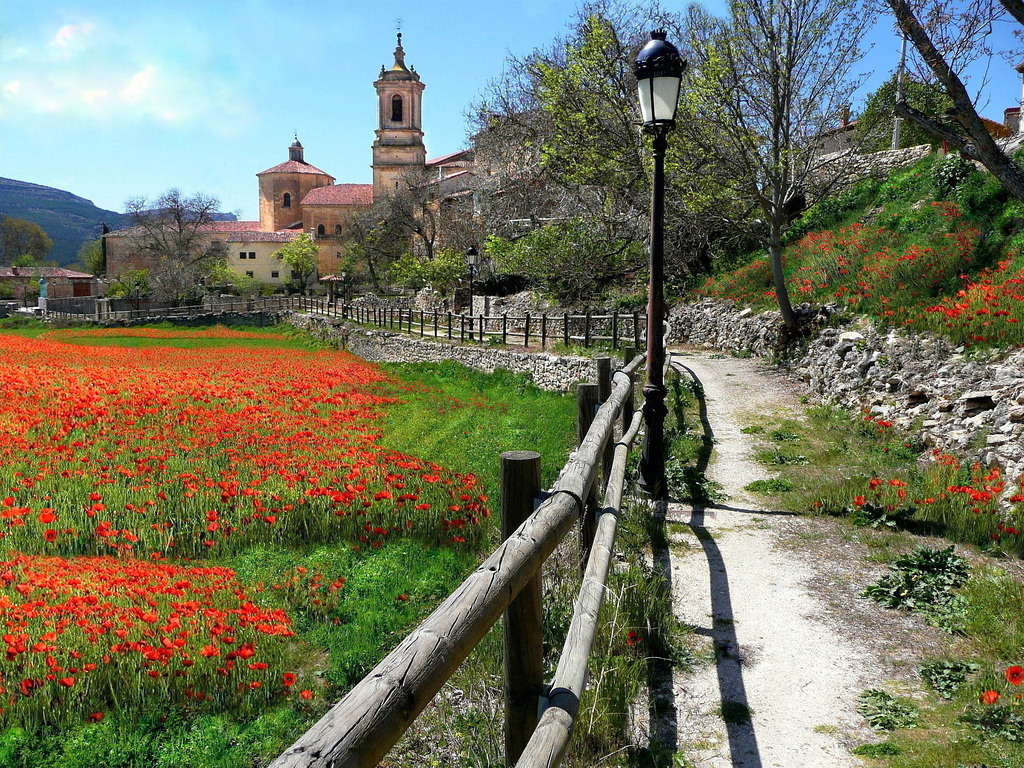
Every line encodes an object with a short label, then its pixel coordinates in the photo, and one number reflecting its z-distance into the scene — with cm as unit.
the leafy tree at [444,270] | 3938
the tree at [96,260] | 8375
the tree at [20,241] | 10175
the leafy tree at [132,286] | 6081
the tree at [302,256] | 6756
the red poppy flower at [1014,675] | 342
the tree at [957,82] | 752
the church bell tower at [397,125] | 7425
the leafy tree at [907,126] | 920
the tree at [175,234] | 6644
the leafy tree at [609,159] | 1657
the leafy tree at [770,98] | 1438
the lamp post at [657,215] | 666
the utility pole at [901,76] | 834
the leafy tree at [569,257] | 2388
